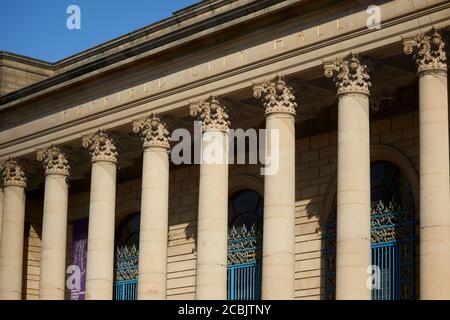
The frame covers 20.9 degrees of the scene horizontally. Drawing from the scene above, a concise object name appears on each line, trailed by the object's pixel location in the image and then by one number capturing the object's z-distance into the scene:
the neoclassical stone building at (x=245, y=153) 35.94
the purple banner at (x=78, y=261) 51.16
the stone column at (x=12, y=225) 50.22
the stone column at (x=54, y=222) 47.53
